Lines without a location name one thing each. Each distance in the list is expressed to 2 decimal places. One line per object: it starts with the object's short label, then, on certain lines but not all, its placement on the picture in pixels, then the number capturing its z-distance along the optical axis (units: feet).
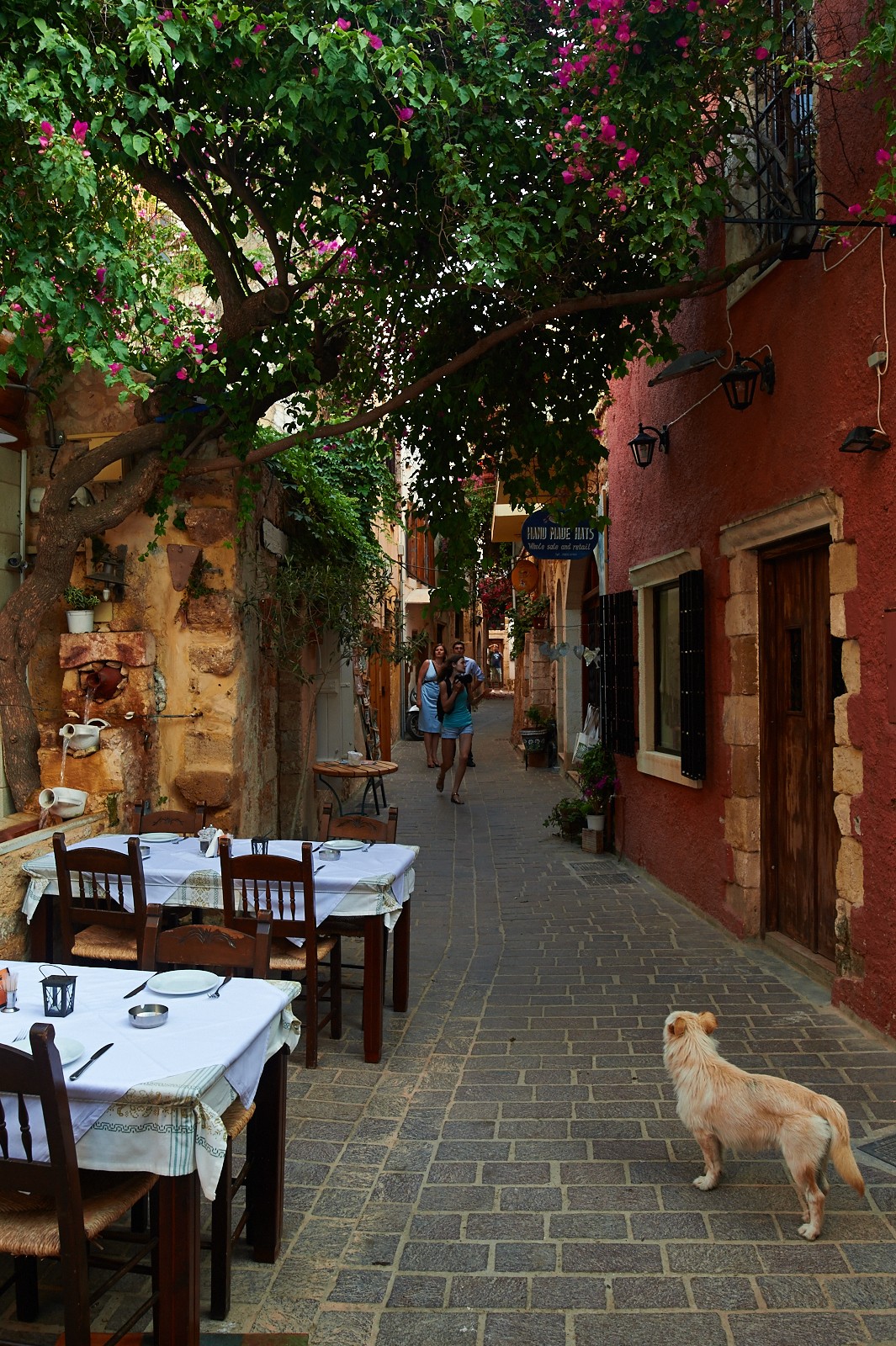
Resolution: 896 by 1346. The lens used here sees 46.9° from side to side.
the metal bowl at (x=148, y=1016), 8.71
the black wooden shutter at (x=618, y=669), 29.63
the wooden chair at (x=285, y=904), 14.44
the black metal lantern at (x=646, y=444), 25.79
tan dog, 9.64
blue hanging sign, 29.66
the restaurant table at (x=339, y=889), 15.07
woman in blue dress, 51.49
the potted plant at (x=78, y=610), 21.13
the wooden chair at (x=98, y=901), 14.53
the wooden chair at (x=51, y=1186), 7.00
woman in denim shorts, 40.40
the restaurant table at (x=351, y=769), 31.19
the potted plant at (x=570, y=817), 32.63
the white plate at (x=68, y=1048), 7.90
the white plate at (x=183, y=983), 9.55
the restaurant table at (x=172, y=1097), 7.52
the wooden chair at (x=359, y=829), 18.11
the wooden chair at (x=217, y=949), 10.38
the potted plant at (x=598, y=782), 31.50
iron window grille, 17.04
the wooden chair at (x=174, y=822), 19.27
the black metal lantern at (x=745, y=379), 18.88
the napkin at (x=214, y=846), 16.89
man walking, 40.86
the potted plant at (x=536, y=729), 52.29
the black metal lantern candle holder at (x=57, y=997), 9.01
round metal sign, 53.93
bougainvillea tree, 14.56
